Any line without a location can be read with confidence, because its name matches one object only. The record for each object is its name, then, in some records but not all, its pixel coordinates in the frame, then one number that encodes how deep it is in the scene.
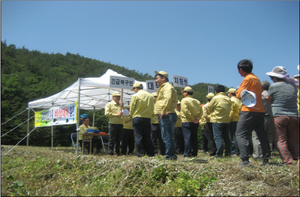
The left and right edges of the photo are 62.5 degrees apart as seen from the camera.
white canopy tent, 8.56
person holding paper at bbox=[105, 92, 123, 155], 7.00
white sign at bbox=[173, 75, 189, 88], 8.45
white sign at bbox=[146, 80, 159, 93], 8.59
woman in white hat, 3.71
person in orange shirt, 3.66
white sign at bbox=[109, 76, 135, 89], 7.76
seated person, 8.53
